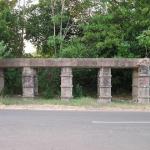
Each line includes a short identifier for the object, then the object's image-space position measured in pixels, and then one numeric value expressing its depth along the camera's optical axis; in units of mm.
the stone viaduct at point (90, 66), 22656
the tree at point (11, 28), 28186
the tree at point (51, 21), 30047
